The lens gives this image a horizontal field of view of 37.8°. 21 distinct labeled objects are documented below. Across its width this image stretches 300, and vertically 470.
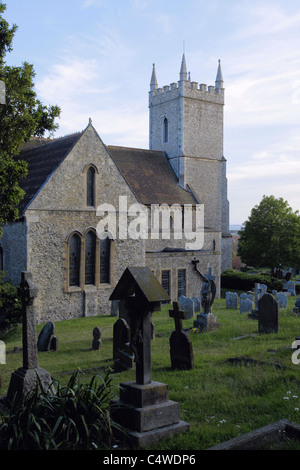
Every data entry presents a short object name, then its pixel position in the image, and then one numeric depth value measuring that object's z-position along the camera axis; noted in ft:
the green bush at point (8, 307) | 57.88
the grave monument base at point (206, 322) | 46.57
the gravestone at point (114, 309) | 66.83
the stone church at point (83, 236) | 63.67
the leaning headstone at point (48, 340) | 44.70
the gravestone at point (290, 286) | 98.58
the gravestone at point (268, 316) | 42.88
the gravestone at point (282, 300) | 66.54
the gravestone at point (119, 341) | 33.83
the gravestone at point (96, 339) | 43.25
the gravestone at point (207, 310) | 46.73
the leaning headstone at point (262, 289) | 67.65
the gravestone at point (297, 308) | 54.37
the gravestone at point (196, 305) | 66.59
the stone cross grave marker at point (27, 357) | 24.40
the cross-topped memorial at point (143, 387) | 19.10
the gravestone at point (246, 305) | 62.23
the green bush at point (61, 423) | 17.07
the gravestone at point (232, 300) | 69.97
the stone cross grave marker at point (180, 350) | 31.14
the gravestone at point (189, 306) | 61.05
